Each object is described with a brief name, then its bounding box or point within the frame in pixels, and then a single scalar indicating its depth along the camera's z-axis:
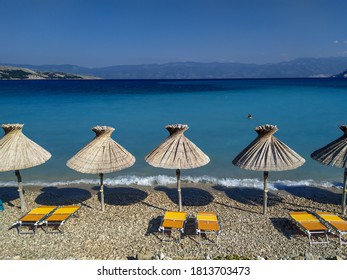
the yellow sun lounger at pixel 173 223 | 6.95
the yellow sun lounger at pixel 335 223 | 6.64
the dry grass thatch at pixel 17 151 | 8.08
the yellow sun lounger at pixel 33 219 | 7.38
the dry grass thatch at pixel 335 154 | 7.63
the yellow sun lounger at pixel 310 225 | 6.80
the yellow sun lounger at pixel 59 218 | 7.45
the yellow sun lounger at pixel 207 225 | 6.83
